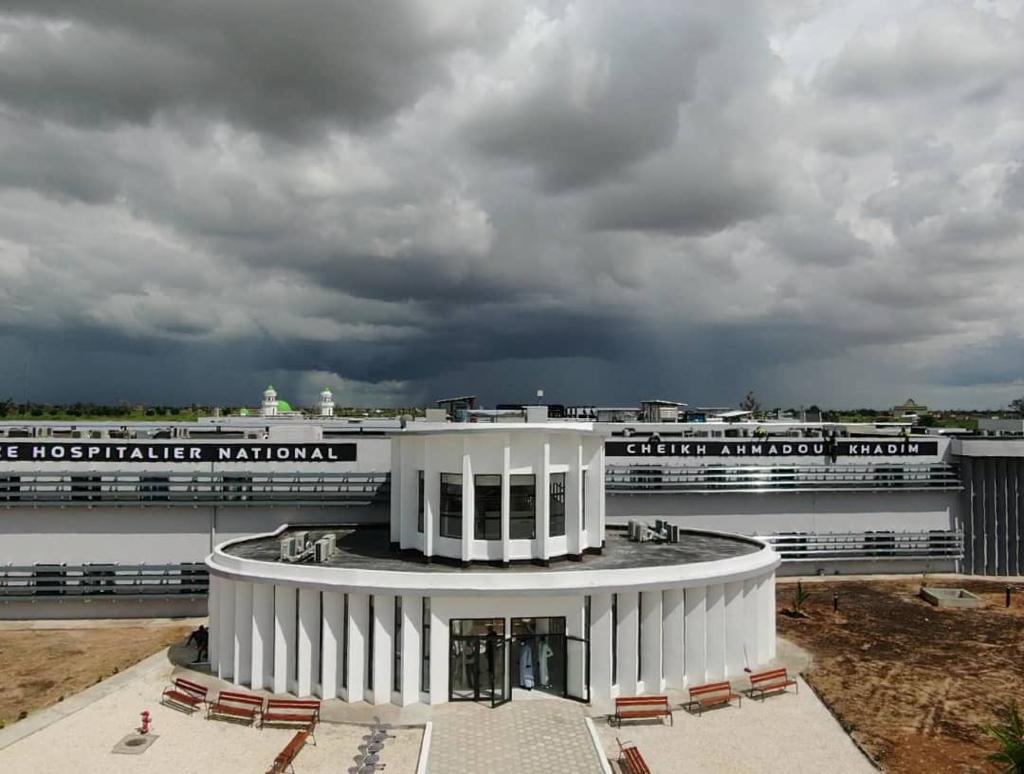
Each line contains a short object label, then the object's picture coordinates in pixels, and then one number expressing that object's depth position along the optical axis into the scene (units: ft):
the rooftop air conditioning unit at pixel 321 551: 93.35
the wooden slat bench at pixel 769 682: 82.79
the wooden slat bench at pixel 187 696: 79.92
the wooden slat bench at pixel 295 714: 74.79
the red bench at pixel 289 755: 64.08
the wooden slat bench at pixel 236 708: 76.48
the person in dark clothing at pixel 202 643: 96.27
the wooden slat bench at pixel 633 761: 63.26
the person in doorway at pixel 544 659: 82.48
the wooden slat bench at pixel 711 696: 79.79
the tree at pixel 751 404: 474.08
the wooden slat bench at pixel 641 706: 75.66
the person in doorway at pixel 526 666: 82.33
